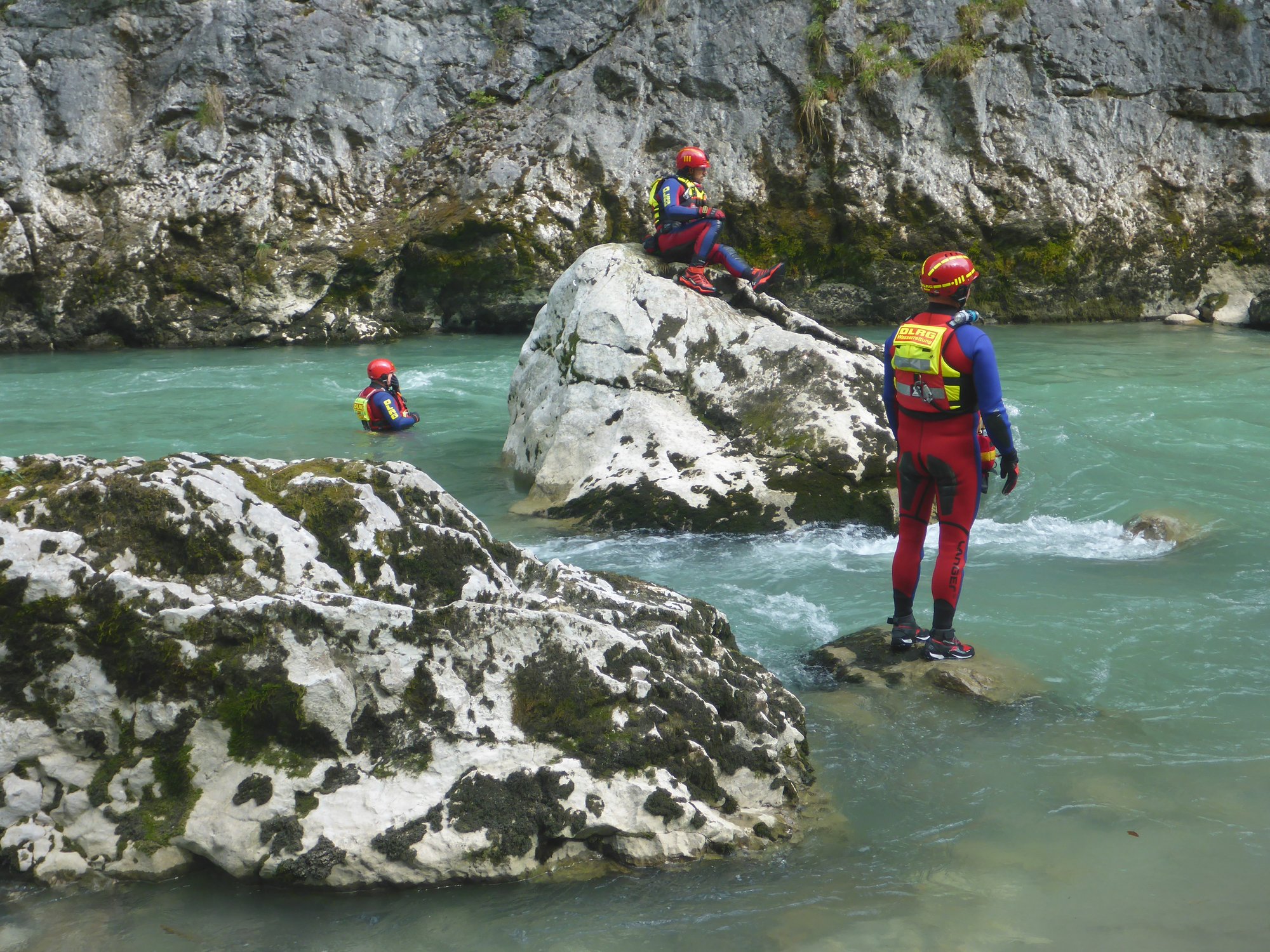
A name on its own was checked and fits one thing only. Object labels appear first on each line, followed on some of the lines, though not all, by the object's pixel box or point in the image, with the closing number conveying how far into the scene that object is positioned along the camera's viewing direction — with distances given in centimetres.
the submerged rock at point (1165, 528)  635
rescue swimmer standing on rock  451
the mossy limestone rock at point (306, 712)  296
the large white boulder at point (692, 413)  705
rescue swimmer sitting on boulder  823
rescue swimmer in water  980
